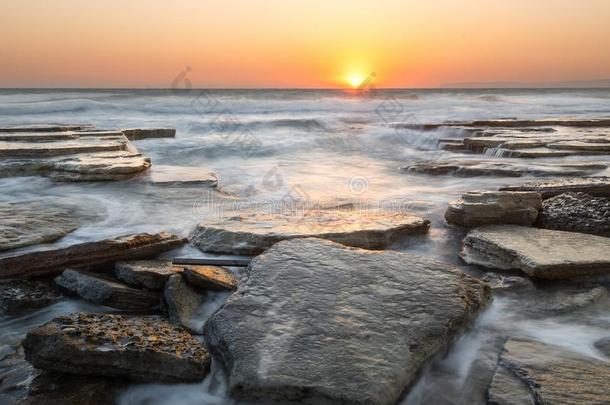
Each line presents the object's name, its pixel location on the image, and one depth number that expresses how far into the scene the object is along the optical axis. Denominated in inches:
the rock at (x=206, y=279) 92.4
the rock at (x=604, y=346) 73.0
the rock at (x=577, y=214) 113.1
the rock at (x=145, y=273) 91.0
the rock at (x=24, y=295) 89.1
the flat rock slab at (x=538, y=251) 91.4
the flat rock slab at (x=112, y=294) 88.4
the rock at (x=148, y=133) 330.0
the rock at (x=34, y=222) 105.7
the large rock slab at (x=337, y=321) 60.1
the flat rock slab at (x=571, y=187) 139.7
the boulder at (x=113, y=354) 65.4
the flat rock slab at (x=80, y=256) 95.7
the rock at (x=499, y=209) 118.6
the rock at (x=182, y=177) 170.1
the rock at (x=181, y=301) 83.2
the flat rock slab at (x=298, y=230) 106.7
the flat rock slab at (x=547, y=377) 58.8
